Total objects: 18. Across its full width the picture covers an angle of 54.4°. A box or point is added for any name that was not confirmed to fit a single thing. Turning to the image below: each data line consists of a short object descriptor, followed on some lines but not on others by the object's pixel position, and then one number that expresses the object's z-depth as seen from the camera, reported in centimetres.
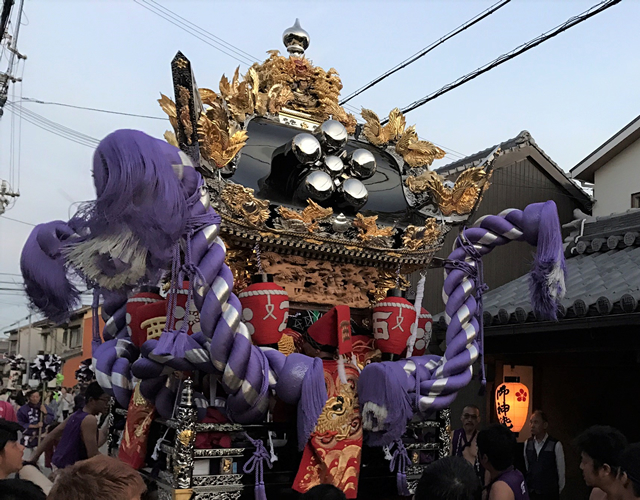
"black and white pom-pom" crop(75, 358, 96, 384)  660
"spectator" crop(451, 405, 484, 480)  498
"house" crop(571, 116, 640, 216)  1007
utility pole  711
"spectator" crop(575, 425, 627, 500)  262
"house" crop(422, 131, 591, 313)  1083
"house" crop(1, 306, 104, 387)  2340
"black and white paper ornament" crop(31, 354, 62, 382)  1099
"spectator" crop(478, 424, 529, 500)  312
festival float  335
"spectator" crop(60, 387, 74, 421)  1246
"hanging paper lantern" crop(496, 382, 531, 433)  626
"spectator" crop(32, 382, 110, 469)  482
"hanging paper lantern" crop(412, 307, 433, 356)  471
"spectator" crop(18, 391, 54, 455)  948
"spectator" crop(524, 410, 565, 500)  517
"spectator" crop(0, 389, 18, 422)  573
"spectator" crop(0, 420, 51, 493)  301
